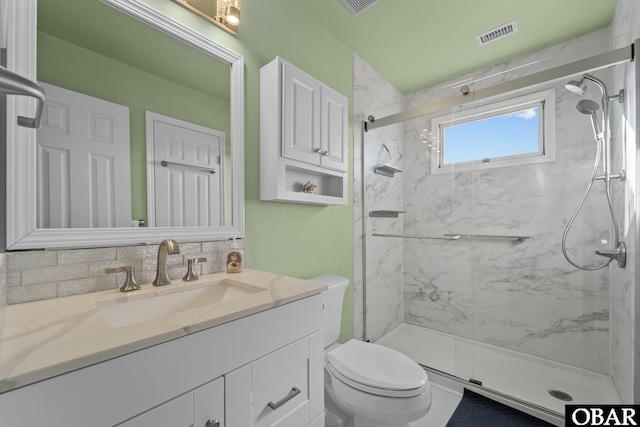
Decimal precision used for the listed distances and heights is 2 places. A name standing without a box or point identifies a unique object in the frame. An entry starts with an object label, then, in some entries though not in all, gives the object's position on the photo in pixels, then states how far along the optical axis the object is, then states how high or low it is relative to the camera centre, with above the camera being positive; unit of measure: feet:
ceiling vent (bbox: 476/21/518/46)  6.29 +4.27
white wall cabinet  4.66 +1.46
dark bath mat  5.10 -3.98
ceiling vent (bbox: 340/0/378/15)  5.56 +4.31
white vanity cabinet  1.61 -1.27
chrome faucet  3.35 -0.61
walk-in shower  5.18 -0.72
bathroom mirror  2.72 +1.63
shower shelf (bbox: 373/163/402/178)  7.59 +1.19
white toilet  3.84 -2.56
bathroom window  6.24 +1.82
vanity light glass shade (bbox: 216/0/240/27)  4.30 +3.20
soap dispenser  4.13 -0.71
